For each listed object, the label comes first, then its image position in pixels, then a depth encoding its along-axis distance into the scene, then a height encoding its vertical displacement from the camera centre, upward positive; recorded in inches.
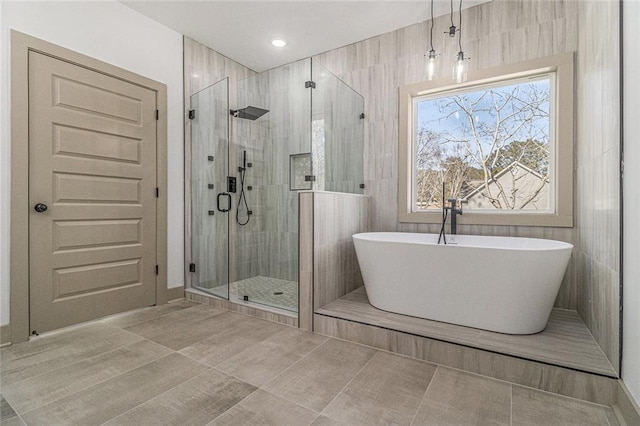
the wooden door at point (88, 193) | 93.0 +5.8
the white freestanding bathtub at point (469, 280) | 76.2 -17.9
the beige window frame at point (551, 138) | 97.7 +24.8
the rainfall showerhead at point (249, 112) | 112.9 +36.0
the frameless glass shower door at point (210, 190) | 124.3 +8.8
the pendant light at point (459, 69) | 91.2 +41.3
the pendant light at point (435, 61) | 118.5 +56.5
